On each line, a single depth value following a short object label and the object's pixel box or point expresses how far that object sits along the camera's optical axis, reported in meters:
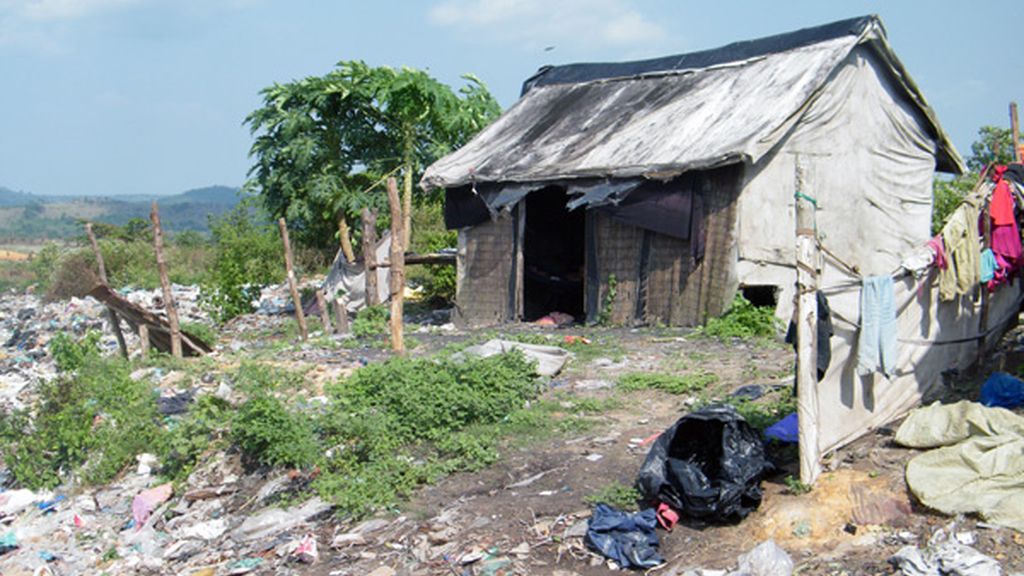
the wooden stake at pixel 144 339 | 10.74
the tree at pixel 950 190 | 13.33
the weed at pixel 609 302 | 11.84
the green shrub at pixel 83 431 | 7.78
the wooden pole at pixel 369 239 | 12.30
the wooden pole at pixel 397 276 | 10.14
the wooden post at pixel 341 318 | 12.36
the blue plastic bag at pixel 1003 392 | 6.24
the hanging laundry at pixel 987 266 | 6.74
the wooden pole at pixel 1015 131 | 7.47
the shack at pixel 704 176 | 10.82
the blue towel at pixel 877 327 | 5.75
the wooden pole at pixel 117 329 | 11.26
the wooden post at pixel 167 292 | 10.66
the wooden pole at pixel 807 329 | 5.38
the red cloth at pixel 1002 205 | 6.71
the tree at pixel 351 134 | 16.28
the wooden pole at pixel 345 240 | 16.88
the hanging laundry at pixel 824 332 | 5.46
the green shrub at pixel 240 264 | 15.55
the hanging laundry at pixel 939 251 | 6.30
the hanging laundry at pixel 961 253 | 6.36
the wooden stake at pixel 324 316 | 12.66
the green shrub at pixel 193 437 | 7.41
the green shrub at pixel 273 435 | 6.82
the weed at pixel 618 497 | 5.67
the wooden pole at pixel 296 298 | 12.03
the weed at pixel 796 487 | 5.38
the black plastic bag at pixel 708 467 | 5.27
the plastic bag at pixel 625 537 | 5.08
